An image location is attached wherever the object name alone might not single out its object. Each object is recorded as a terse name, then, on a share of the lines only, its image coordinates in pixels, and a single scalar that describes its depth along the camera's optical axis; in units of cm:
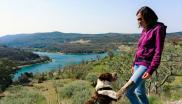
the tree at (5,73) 2805
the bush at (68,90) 979
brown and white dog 227
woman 216
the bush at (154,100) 382
